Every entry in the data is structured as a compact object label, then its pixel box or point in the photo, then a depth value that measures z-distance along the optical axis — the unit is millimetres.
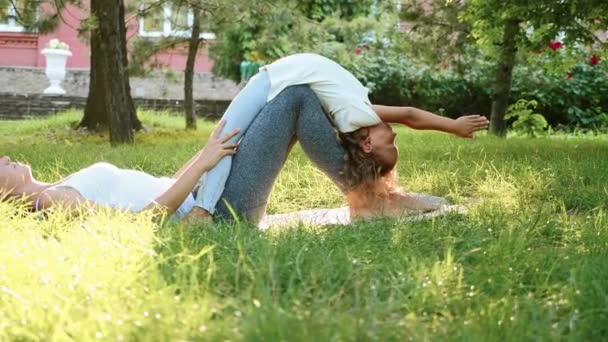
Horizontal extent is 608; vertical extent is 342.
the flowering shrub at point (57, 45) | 18094
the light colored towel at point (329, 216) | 3716
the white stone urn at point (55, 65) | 17344
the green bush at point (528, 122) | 11003
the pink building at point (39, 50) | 19438
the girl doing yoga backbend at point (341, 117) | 3586
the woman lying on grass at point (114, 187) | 3348
